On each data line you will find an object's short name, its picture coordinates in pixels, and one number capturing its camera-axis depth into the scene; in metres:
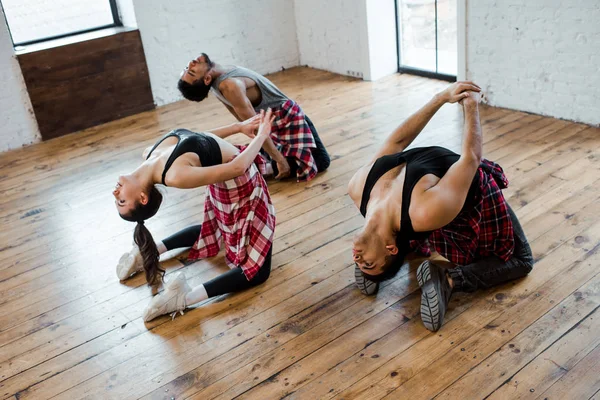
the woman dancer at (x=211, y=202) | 2.78
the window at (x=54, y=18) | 5.50
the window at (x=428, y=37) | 5.40
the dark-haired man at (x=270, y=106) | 3.79
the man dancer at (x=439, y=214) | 2.30
